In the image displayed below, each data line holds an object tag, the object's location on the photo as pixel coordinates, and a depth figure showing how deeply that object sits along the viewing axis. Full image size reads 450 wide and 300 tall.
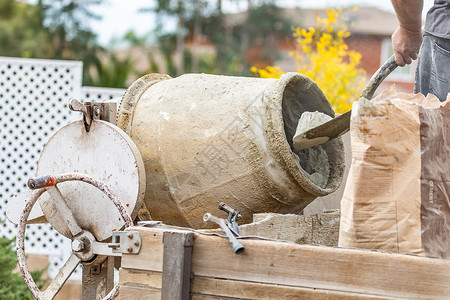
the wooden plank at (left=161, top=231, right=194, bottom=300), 3.45
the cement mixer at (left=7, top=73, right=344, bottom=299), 4.70
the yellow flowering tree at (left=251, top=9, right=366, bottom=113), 11.57
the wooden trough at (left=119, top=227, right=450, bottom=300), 3.13
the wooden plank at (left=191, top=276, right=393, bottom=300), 3.21
